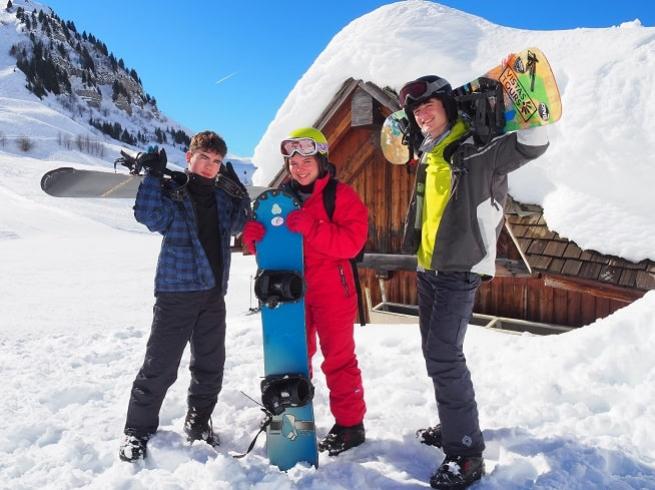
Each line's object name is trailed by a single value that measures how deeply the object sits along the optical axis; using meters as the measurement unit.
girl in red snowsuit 2.95
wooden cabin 5.50
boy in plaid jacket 2.82
